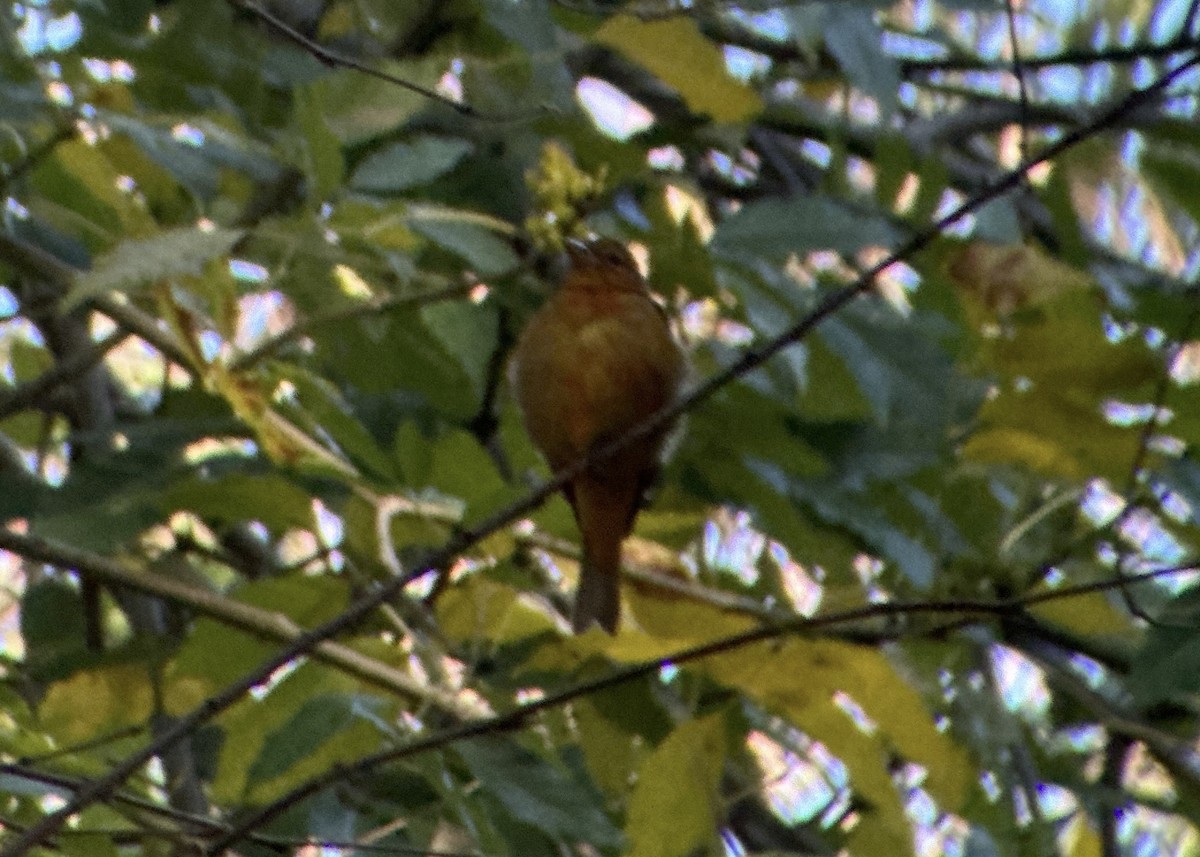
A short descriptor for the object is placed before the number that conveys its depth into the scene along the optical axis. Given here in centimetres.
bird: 679
